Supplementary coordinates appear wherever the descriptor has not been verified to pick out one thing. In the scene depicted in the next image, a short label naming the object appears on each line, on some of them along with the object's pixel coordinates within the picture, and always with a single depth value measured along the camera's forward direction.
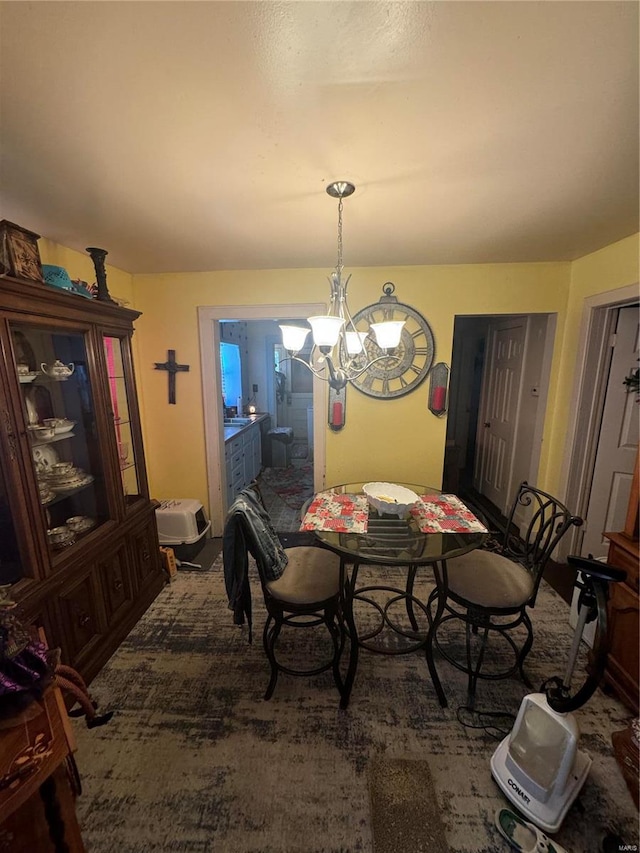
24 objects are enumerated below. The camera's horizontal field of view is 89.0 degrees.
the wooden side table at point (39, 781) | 0.75
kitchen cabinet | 3.45
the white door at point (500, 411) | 3.30
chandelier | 1.48
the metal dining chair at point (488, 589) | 1.52
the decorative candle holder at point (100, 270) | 1.86
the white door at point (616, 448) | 2.22
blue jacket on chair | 1.52
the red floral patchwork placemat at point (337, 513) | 1.69
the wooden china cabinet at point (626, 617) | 1.47
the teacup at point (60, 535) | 1.62
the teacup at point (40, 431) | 1.56
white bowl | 1.78
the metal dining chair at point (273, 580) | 1.54
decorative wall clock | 2.67
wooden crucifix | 2.86
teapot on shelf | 1.66
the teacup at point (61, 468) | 1.72
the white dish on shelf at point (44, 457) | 1.65
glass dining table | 1.49
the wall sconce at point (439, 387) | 2.72
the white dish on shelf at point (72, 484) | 1.71
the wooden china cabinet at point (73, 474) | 1.37
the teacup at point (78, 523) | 1.77
